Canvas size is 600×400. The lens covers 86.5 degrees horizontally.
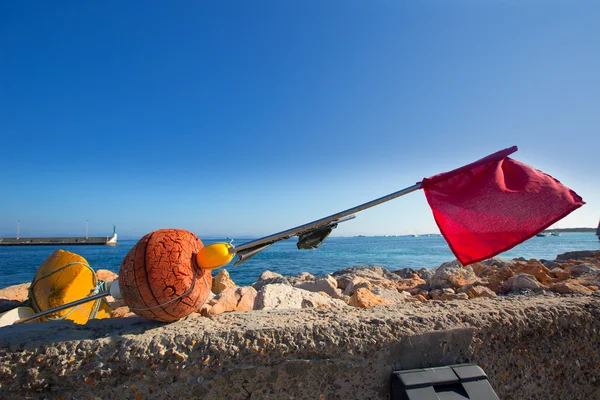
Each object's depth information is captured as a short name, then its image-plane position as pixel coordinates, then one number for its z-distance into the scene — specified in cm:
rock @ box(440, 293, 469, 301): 389
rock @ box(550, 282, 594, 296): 304
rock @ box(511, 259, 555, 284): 571
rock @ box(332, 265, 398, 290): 981
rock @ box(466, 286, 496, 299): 409
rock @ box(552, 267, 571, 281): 623
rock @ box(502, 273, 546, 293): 438
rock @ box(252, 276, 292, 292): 890
